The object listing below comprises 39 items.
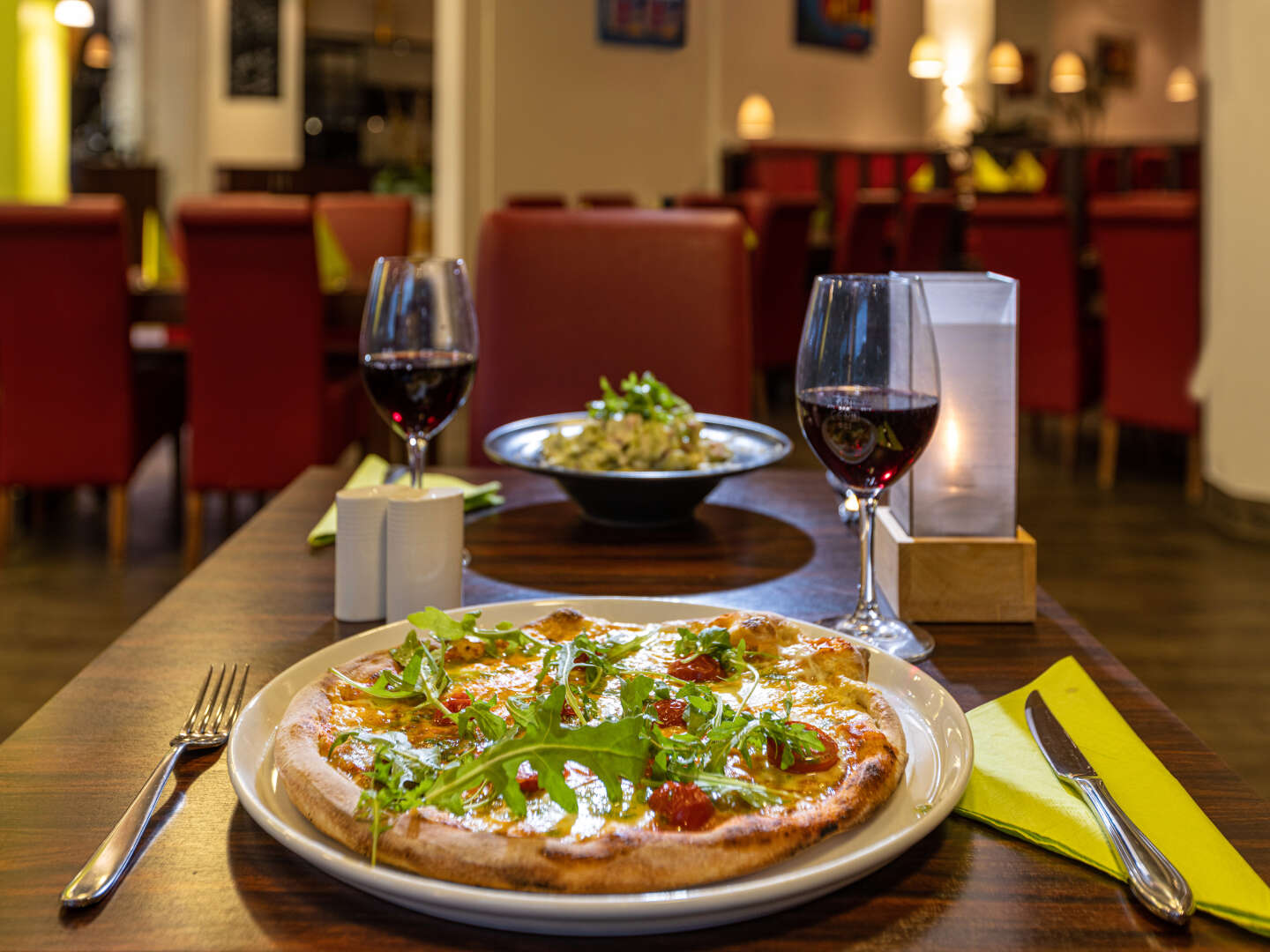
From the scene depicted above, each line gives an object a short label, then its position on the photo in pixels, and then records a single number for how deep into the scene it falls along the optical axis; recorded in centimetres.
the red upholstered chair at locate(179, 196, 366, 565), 317
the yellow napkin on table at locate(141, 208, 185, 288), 432
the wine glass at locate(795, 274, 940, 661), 77
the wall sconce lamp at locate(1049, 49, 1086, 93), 1194
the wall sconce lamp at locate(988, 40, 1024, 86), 1114
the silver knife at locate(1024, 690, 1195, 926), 48
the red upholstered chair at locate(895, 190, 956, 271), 611
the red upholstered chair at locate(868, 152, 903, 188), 1028
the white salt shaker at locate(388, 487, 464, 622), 84
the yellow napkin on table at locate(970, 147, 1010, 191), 784
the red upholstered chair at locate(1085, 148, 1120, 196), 1041
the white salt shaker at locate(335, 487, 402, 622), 87
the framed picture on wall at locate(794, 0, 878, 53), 1121
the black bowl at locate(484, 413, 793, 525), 109
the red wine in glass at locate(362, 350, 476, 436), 107
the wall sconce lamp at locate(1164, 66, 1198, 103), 1316
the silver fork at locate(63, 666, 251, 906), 48
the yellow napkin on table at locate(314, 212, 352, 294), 408
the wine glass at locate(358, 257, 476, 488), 107
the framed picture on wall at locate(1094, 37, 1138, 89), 1287
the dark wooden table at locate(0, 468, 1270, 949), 47
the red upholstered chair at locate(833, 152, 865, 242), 1002
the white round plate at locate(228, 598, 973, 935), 43
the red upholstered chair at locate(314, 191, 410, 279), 524
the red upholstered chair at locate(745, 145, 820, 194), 923
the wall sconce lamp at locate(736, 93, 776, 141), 1080
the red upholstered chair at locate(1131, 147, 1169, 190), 929
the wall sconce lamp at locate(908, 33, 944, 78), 1097
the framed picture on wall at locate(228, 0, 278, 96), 1127
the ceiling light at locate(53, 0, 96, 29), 754
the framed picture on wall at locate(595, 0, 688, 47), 729
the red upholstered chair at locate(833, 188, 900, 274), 621
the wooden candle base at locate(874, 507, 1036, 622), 89
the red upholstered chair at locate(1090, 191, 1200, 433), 433
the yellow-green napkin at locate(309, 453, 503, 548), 109
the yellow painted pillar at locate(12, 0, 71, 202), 745
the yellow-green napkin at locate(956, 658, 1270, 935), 50
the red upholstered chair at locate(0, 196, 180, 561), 328
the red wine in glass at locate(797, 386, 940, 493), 77
